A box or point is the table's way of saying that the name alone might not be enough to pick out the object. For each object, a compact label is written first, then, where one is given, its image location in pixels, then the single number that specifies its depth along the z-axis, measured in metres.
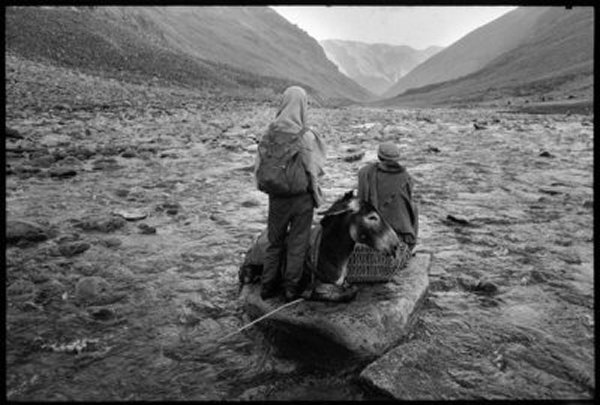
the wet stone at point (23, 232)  6.62
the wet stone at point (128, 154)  12.23
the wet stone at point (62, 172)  9.98
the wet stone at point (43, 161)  10.55
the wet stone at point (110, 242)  6.78
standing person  4.42
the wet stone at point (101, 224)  7.37
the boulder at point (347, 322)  4.32
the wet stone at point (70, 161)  10.99
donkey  4.23
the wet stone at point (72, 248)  6.38
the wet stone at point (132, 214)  7.88
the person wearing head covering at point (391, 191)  5.48
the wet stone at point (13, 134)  12.56
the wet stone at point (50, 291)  5.25
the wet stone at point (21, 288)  5.36
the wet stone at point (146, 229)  7.36
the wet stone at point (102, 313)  4.96
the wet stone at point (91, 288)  5.35
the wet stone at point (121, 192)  9.20
